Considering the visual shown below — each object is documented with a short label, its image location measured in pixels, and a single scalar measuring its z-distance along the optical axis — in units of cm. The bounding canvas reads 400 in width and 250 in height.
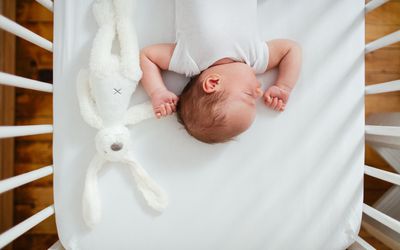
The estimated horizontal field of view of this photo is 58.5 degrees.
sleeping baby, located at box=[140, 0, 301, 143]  76
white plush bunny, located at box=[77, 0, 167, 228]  81
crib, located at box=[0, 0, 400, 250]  85
